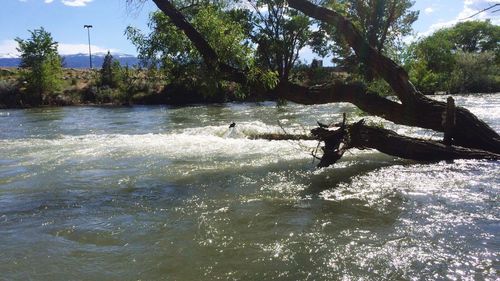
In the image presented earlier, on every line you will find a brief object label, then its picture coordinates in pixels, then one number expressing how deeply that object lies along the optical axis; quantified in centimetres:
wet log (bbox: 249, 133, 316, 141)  1786
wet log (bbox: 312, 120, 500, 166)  1218
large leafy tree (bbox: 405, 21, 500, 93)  5034
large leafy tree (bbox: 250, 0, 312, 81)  4238
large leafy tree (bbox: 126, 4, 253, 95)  1277
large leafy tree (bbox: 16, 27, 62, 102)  5275
